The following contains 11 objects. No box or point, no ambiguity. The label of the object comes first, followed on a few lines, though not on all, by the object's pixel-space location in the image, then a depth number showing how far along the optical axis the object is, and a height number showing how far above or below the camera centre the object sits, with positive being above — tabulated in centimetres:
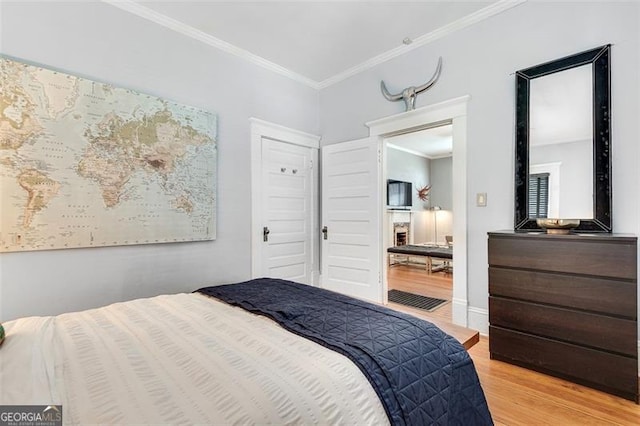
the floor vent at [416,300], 371 -114
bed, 78 -48
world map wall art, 200 +36
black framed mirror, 214 +53
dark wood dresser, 181 -62
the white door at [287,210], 353 +3
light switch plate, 268 +12
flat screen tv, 694 +42
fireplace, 709 -51
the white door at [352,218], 348 -7
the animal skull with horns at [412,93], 298 +125
